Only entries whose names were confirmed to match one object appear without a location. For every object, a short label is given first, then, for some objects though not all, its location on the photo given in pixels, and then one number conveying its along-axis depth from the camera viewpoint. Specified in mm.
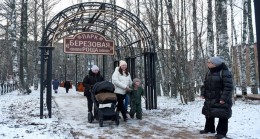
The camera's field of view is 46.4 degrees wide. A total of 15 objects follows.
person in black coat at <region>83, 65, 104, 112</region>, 9031
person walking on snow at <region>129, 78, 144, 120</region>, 9461
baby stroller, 8203
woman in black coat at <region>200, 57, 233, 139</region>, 6383
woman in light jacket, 8859
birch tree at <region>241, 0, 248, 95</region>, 20022
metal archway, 10070
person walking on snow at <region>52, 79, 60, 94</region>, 28514
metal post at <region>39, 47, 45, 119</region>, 9615
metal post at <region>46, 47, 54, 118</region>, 9788
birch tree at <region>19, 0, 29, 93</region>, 22312
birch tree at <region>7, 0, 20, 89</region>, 21750
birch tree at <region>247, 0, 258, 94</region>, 19975
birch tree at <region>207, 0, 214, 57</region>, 14945
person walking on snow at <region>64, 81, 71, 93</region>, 29108
